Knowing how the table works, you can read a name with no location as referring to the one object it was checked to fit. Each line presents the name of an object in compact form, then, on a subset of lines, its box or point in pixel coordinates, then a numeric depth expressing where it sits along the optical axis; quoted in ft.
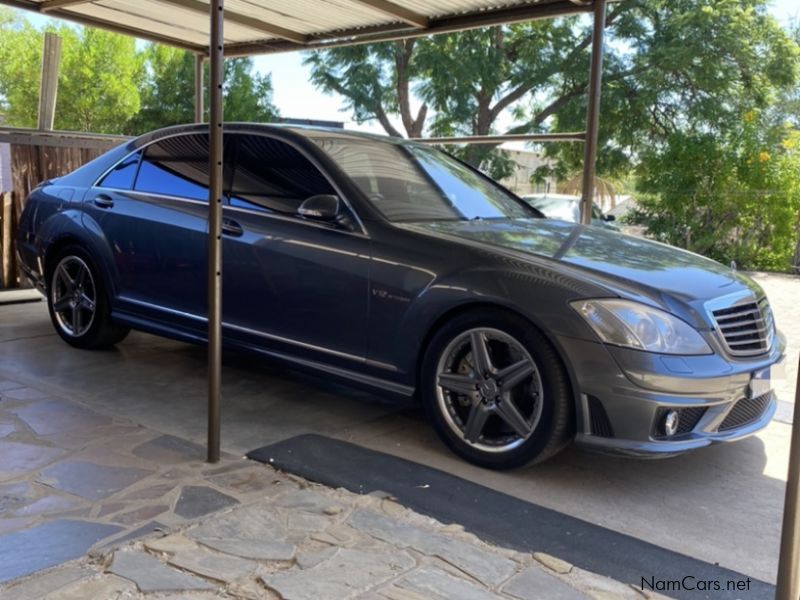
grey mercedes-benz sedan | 11.34
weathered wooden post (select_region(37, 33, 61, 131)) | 26.43
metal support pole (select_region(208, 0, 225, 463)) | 11.43
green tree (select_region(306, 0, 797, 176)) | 58.08
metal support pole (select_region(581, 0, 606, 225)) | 19.71
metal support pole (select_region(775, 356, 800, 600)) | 6.25
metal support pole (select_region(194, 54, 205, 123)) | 27.07
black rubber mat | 9.46
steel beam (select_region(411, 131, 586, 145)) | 21.13
